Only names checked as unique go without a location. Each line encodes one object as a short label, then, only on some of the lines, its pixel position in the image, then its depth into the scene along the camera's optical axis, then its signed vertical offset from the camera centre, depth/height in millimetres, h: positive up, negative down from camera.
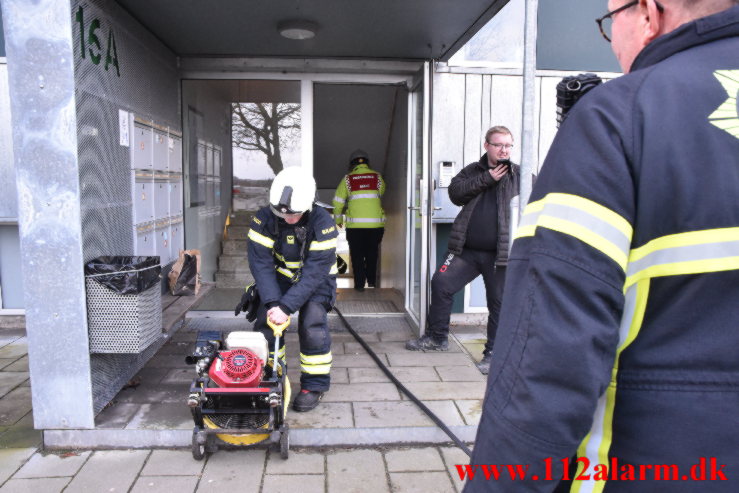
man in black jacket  4270 -279
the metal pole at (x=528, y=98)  2568 +444
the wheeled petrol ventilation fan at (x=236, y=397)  2939 -1075
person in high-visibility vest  7281 -274
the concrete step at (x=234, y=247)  8023 -786
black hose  3230 -1349
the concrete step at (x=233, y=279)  7508 -1176
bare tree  8633 +1032
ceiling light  4406 +1307
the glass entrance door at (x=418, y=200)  4945 -64
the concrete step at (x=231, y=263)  7819 -988
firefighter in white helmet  3539 -525
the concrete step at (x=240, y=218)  8570 -396
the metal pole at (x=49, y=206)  2908 -80
